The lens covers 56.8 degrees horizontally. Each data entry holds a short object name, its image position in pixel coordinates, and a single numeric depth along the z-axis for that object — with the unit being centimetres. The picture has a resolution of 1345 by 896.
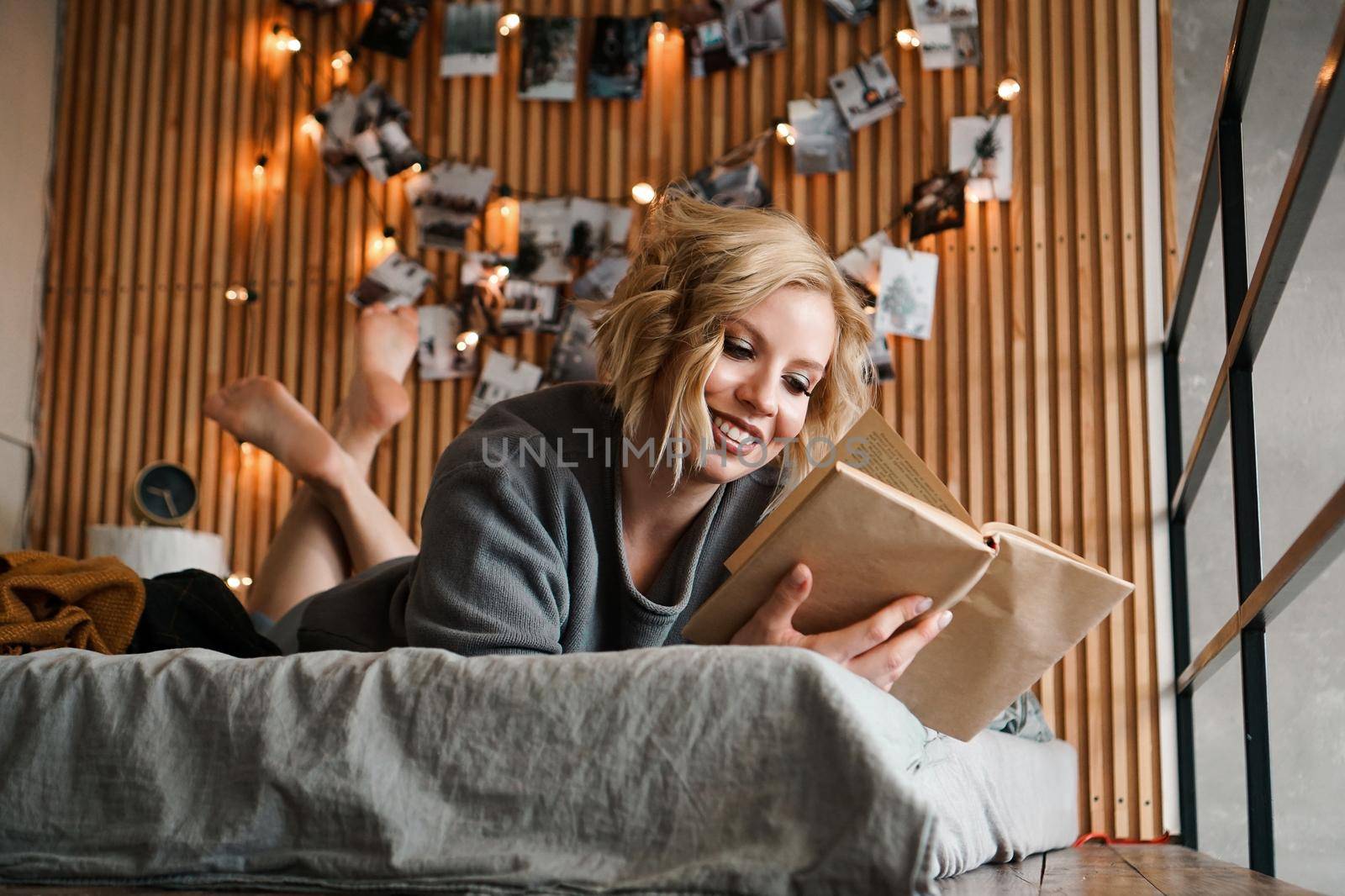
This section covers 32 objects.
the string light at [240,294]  323
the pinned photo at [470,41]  322
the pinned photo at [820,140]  304
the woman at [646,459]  133
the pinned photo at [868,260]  298
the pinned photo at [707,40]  311
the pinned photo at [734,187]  303
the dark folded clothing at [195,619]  160
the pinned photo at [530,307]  311
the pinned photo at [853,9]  306
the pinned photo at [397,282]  316
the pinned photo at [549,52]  319
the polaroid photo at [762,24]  309
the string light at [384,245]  321
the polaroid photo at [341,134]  324
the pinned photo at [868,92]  303
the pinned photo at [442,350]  313
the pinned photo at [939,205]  295
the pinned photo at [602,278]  308
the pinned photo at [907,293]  294
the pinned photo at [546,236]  312
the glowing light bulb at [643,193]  309
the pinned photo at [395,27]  324
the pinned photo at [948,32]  301
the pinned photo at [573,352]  307
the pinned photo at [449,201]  319
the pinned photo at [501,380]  309
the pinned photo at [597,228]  310
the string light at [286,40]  328
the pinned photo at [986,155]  295
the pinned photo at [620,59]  315
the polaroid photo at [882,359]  292
